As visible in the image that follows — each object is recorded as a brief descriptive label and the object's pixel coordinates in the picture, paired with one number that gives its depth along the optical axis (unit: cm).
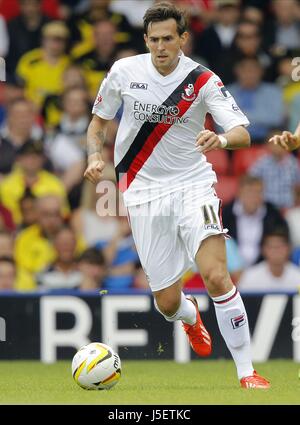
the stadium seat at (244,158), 1462
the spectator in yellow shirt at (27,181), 1431
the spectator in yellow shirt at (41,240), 1362
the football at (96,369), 868
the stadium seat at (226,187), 1441
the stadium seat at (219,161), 1453
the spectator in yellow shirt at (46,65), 1551
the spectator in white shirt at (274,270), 1291
